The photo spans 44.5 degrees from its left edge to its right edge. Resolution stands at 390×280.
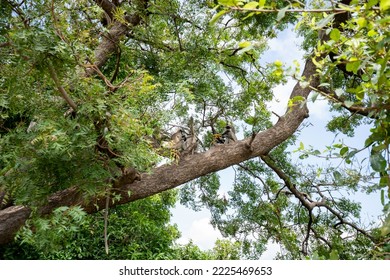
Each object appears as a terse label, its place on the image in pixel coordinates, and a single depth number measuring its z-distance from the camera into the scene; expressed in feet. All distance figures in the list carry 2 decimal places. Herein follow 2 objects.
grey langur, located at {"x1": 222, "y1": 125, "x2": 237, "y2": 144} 15.24
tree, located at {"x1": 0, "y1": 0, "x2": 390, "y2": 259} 9.07
